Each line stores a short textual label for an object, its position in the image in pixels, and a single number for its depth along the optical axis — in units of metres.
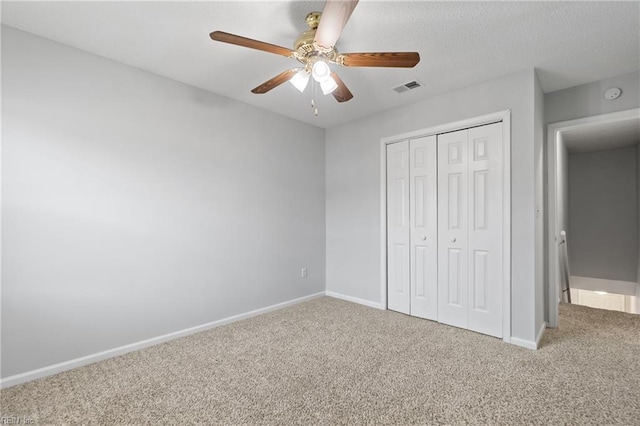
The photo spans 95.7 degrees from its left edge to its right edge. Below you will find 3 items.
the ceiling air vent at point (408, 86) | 2.89
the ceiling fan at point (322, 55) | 1.61
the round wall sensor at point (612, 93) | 2.68
